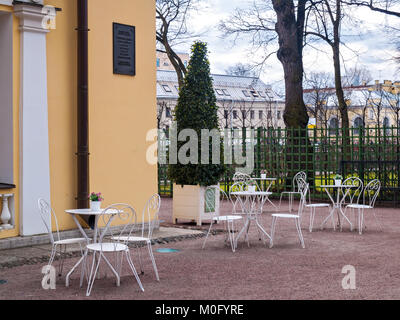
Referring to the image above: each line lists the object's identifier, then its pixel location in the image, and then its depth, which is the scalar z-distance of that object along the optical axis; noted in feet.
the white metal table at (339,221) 32.33
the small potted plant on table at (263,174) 39.74
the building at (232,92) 176.14
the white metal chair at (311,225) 31.78
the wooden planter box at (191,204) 34.42
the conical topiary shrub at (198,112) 34.45
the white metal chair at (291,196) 43.77
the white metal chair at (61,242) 19.64
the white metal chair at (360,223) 31.30
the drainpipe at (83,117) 28.58
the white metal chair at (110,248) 17.97
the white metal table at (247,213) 27.22
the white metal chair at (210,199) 34.70
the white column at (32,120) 26.81
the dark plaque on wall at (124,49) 30.48
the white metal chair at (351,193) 46.11
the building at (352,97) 125.84
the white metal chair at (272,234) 26.04
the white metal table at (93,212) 19.71
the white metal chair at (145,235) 19.25
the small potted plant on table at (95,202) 20.58
